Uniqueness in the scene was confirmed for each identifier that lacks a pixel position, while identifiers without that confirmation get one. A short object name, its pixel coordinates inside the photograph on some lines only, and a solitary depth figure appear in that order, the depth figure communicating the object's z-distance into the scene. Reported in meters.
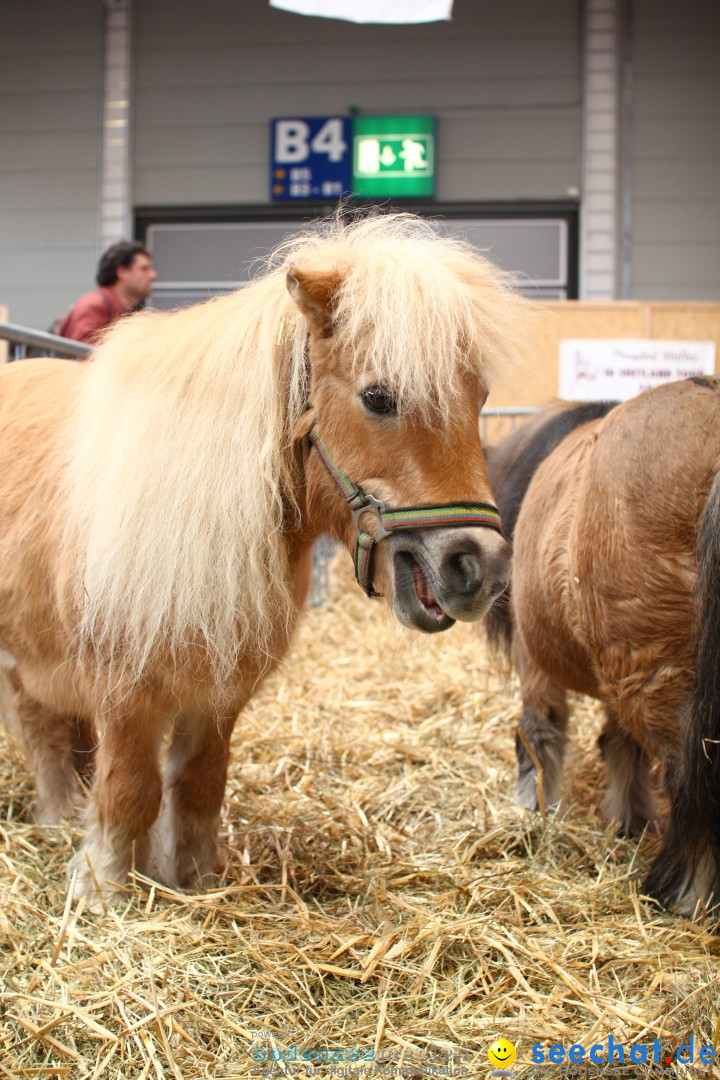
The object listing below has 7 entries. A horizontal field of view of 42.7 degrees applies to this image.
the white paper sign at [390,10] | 5.80
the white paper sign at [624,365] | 6.42
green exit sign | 8.73
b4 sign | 8.80
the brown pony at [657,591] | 1.94
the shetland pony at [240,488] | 1.74
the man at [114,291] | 4.79
